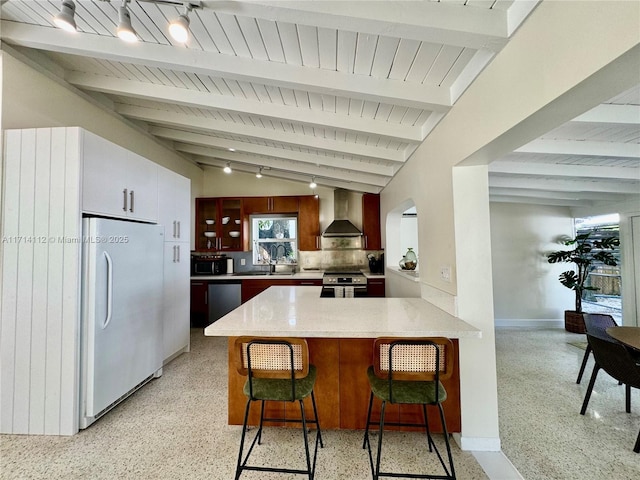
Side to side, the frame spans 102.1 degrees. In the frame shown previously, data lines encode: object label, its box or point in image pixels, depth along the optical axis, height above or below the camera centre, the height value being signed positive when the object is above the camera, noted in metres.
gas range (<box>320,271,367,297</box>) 4.00 -0.57
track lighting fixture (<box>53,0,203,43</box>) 1.30 +1.22
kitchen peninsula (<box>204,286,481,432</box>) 1.69 -0.76
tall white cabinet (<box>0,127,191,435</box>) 1.93 -0.19
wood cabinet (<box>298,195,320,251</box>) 4.93 +0.51
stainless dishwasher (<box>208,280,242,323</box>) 4.60 -0.84
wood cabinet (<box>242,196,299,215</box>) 4.96 +0.85
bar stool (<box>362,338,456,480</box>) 1.39 -0.68
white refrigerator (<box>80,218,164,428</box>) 2.01 -0.54
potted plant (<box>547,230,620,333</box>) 3.97 -0.24
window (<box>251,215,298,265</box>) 5.12 +0.20
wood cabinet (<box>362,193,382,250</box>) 4.86 +0.50
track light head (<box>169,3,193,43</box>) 1.26 +1.09
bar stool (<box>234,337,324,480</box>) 1.46 -0.69
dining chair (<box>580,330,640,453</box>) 1.82 -0.89
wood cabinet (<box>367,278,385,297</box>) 4.48 -0.68
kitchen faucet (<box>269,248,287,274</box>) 5.16 -0.08
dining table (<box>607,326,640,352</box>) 1.84 -0.70
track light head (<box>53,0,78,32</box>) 1.36 +1.24
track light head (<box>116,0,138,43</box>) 1.33 +1.16
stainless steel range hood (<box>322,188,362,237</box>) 4.68 +0.51
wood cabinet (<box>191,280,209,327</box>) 4.64 -0.90
